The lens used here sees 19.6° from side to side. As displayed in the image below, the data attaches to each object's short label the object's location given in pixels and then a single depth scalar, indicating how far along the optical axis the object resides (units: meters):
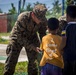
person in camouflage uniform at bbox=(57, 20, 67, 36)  4.43
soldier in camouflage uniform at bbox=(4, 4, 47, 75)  4.28
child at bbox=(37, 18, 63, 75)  3.38
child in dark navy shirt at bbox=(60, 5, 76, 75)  3.35
